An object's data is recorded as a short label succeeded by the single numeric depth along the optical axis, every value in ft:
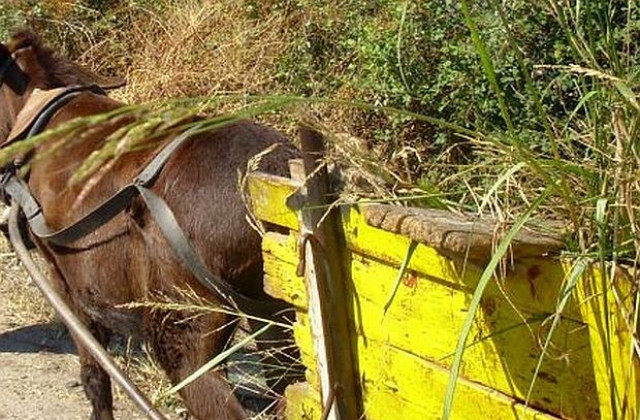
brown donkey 13.99
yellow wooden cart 7.23
